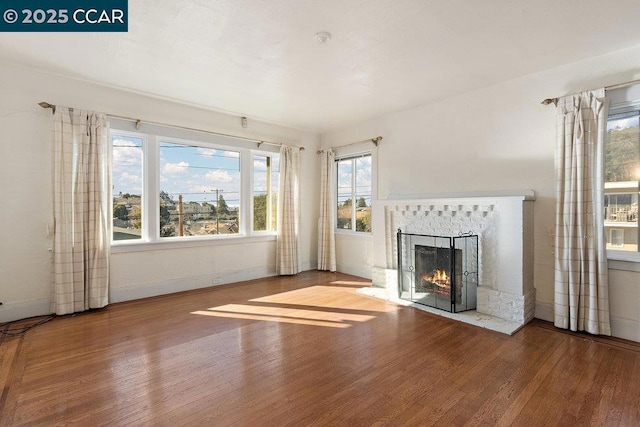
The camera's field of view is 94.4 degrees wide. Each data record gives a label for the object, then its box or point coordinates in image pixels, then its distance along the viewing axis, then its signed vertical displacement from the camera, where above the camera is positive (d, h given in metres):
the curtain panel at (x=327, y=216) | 5.71 -0.01
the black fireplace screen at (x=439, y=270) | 3.56 -0.72
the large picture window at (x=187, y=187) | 4.06 +0.47
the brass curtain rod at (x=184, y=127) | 3.36 +1.32
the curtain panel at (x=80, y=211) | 3.39 +0.08
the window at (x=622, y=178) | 2.84 +0.34
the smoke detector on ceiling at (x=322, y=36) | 2.55 +1.57
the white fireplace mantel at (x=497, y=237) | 3.17 -0.26
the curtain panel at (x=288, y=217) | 5.37 -0.02
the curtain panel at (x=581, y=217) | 2.82 -0.04
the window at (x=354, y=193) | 5.37 +0.42
